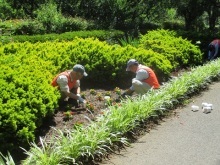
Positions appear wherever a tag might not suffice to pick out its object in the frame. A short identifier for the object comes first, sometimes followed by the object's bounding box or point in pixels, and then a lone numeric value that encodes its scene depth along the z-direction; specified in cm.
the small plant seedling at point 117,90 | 624
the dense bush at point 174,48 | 830
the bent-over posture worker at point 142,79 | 578
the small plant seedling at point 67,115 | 494
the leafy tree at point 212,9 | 1551
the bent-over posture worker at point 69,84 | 518
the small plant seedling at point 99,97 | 590
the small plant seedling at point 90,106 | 530
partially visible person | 1017
